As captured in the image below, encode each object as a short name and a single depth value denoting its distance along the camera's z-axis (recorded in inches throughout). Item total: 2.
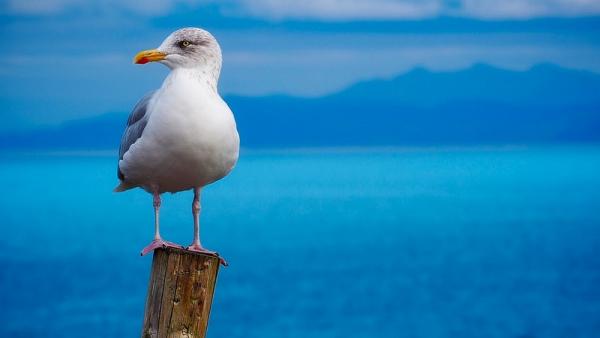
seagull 284.4
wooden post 265.4
